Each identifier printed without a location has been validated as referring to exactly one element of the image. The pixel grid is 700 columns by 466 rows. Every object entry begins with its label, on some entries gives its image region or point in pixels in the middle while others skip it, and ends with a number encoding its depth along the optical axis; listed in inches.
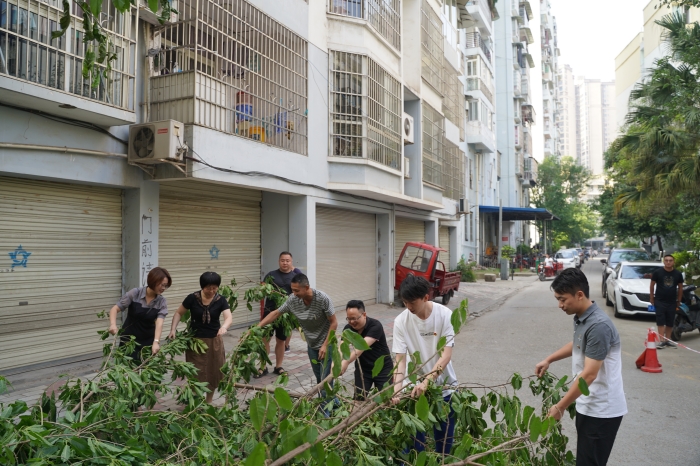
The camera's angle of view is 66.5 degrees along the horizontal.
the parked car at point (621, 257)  742.6
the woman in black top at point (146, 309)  198.2
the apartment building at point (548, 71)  2500.0
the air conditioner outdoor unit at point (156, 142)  297.0
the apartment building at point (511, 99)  1587.1
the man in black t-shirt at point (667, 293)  349.7
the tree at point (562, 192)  1995.6
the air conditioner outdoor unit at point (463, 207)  920.9
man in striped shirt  197.3
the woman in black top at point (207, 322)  207.9
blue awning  1208.2
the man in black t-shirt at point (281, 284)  277.0
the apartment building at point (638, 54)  1438.2
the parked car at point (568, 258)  1278.3
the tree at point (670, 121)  523.5
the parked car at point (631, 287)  492.1
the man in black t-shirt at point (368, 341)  164.1
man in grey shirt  118.3
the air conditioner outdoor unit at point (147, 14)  302.8
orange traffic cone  298.4
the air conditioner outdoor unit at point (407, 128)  606.8
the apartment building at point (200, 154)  264.8
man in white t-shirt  140.4
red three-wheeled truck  583.8
